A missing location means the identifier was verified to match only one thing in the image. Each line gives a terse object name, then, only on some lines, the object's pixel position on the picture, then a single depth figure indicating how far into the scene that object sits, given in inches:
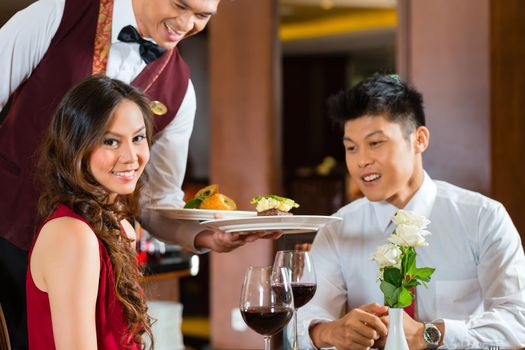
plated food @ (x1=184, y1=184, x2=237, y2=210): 108.1
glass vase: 93.3
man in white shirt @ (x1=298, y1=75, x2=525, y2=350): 116.7
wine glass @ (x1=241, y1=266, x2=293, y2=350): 89.1
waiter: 105.2
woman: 90.3
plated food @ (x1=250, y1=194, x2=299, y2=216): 103.6
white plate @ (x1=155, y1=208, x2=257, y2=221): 103.4
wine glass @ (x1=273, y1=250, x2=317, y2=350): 95.9
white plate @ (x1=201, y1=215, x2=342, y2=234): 98.0
